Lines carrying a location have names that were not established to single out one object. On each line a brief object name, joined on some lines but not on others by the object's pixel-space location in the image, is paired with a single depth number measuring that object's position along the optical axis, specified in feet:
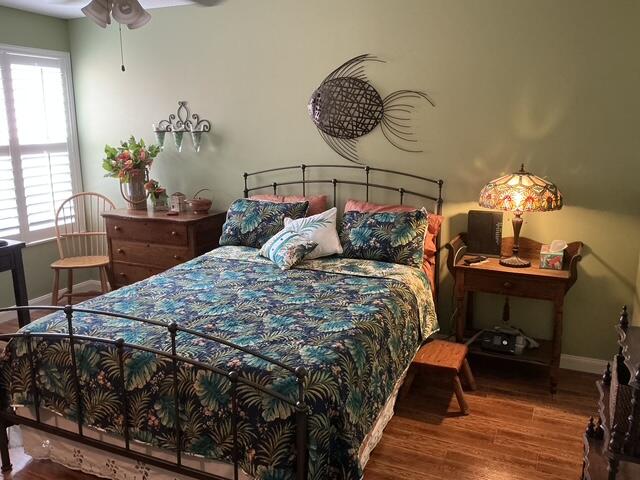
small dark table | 10.70
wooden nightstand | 10.30
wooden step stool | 9.62
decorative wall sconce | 14.33
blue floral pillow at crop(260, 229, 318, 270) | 10.86
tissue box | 10.54
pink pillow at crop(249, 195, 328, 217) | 12.73
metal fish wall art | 12.17
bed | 6.33
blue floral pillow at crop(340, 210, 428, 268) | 10.98
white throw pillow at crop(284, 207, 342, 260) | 11.36
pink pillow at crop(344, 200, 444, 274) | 11.62
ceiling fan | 9.05
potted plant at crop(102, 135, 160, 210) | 14.29
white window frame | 13.97
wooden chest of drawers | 13.41
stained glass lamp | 10.14
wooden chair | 14.46
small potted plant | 14.40
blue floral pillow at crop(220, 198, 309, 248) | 12.23
